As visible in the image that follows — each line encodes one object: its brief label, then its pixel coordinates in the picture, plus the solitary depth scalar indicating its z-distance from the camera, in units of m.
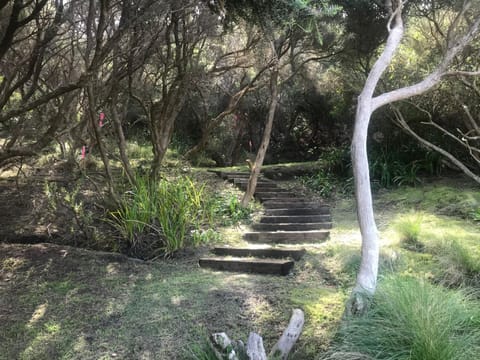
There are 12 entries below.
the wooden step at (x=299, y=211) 7.38
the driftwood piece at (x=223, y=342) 2.99
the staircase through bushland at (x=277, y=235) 5.11
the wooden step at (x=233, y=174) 9.62
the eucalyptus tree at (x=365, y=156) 3.51
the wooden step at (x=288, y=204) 7.76
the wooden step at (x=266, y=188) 8.77
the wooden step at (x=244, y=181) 9.10
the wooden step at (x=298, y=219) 7.00
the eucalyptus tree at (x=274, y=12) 4.03
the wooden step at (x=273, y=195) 8.20
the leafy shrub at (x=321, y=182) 9.01
